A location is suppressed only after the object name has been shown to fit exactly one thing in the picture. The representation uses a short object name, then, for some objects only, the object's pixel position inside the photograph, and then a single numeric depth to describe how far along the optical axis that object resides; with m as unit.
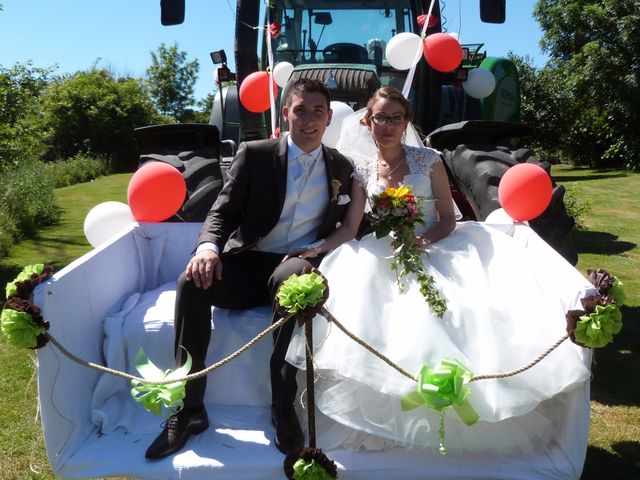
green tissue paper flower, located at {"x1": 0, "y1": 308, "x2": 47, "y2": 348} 2.11
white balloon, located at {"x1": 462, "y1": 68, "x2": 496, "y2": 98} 5.51
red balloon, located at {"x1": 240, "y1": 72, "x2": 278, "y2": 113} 4.69
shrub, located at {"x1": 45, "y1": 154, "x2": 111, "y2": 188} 17.79
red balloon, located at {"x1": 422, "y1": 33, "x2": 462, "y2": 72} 4.50
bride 2.25
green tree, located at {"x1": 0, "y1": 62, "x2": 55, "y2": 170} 6.24
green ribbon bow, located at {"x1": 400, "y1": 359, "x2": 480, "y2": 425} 2.09
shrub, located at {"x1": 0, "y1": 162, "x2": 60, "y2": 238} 9.45
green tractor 4.00
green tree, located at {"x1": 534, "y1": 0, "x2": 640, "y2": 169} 16.97
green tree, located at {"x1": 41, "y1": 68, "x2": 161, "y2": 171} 22.48
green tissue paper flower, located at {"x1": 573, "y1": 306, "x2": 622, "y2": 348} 2.10
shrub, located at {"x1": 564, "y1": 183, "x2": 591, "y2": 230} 7.90
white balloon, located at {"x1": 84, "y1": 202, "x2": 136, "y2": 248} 3.67
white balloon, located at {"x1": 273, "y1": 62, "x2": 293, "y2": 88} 4.66
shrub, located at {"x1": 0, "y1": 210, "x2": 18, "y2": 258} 7.98
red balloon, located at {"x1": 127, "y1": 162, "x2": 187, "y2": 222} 3.39
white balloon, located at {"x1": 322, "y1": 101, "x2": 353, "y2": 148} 4.13
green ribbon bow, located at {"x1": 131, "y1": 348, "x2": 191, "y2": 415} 2.34
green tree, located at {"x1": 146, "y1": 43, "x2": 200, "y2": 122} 30.22
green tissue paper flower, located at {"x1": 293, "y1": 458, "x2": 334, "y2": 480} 2.18
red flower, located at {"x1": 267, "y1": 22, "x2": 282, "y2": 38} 4.88
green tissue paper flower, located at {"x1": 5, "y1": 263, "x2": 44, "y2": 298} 2.28
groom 2.88
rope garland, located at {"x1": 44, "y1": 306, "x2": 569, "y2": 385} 2.17
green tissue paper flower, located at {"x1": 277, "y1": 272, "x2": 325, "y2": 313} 2.16
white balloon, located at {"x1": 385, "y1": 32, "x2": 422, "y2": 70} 4.53
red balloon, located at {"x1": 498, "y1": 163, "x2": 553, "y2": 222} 3.26
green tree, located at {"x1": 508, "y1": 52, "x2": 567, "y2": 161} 19.70
